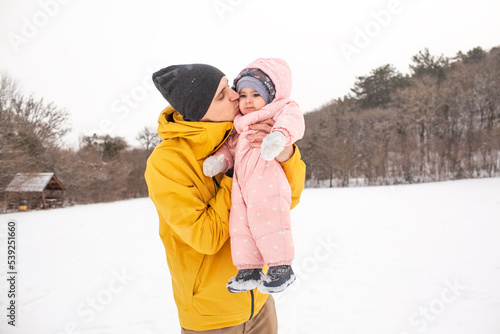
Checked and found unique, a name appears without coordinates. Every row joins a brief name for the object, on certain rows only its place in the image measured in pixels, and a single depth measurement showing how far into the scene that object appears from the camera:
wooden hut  18.74
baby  1.31
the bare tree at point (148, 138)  39.25
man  1.21
